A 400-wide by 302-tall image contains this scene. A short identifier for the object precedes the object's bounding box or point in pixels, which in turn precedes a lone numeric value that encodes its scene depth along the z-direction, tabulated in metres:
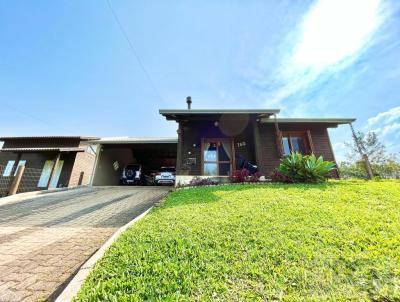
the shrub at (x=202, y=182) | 7.91
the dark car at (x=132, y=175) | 13.95
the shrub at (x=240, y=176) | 7.72
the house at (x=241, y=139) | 9.28
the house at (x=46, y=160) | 13.61
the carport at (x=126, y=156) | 12.19
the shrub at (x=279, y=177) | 6.80
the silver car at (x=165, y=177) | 12.38
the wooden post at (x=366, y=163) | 7.70
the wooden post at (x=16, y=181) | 7.96
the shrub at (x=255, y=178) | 7.57
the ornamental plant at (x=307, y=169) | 6.54
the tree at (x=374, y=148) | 16.84
